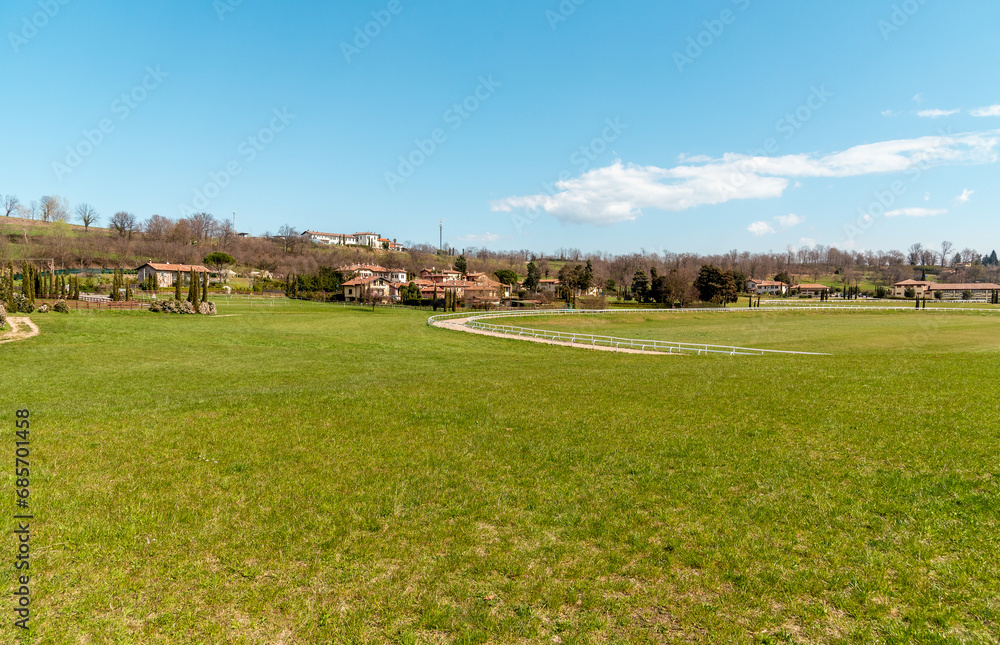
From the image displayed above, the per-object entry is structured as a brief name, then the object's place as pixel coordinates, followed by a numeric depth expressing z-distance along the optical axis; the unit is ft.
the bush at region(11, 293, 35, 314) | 161.38
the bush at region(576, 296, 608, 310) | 331.36
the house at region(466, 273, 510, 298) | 371.43
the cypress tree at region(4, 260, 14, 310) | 159.33
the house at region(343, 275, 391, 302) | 346.68
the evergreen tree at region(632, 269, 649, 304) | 378.20
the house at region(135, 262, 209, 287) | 341.21
